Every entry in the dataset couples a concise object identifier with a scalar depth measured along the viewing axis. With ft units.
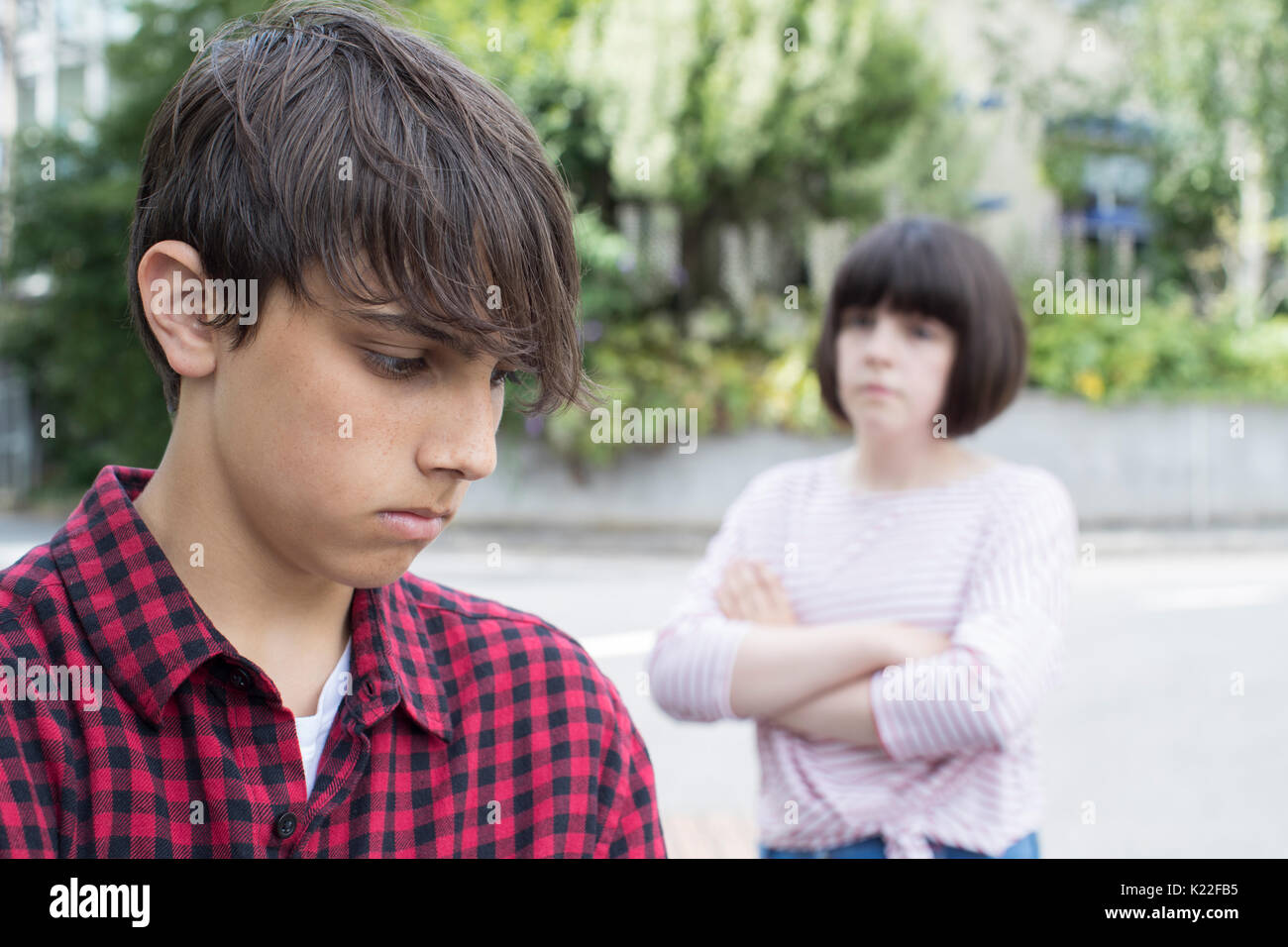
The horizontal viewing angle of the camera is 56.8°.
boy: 3.69
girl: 6.78
